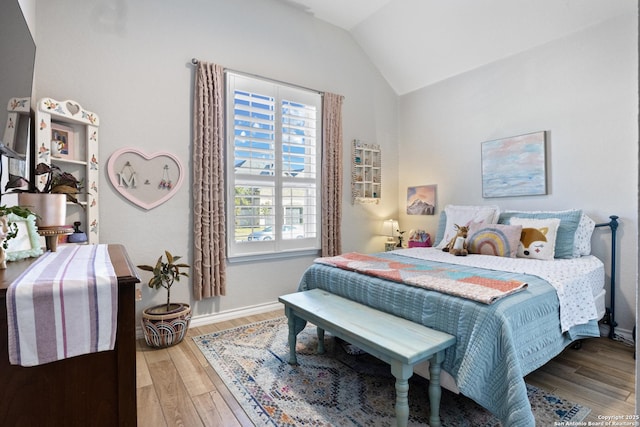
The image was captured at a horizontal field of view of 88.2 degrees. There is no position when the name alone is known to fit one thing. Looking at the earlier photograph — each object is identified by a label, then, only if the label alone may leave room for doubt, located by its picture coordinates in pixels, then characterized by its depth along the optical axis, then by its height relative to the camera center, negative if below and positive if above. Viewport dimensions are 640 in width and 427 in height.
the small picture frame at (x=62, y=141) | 2.29 +0.51
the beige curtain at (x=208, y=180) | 2.96 +0.27
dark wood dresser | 0.88 -0.49
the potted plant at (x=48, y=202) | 1.41 +0.05
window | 3.21 +0.44
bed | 1.53 -0.55
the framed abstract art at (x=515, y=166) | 3.21 +0.42
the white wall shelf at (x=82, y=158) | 2.35 +0.40
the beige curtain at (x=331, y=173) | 3.79 +0.41
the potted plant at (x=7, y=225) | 1.00 -0.04
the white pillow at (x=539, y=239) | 2.71 -0.27
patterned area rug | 1.71 -1.08
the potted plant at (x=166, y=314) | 2.51 -0.81
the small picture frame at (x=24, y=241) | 1.15 -0.10
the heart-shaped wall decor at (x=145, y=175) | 2.67 +0.30
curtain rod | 2.98 +1.34
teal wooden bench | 1.50 -0.65
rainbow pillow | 2.82 -0.29
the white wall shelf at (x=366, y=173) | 4.11 +0.46
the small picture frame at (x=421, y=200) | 4.20 +0.11
